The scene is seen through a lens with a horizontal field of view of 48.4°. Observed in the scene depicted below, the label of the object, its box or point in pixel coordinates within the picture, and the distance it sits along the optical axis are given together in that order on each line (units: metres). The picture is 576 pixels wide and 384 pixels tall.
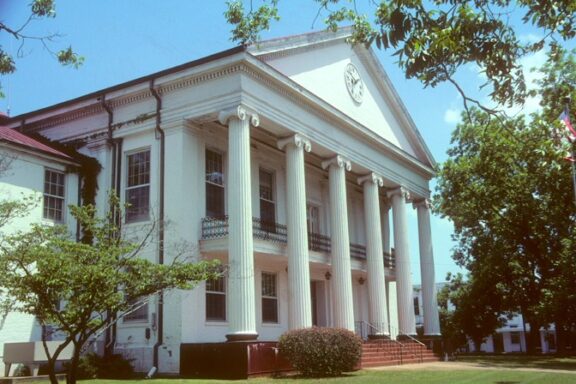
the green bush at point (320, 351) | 18.66
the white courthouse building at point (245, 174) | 20.23
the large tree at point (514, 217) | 31.86
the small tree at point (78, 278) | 11.55
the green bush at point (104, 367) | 18.75
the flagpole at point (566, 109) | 16.98
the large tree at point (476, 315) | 43.47
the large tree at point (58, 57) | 8.32
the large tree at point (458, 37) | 8.32
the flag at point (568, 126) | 17.90
